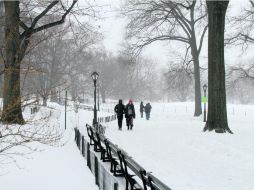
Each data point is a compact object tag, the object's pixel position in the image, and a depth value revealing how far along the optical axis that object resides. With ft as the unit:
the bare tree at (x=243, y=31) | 114.83
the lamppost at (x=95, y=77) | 83.10
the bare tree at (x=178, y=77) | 134.63
